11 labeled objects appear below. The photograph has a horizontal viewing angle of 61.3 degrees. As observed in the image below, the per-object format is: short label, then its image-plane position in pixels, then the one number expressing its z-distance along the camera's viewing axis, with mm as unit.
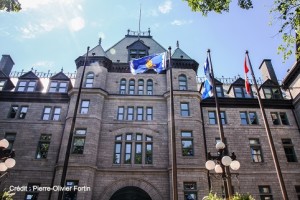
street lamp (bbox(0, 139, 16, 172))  11019
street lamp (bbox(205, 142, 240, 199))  11660
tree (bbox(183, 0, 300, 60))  11289
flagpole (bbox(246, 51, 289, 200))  13958
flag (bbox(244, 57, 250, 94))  18422
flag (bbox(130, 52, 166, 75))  17688
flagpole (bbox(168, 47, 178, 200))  12208
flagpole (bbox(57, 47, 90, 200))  13044
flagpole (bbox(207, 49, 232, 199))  12339
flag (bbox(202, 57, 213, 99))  17281
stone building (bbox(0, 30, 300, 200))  20328
